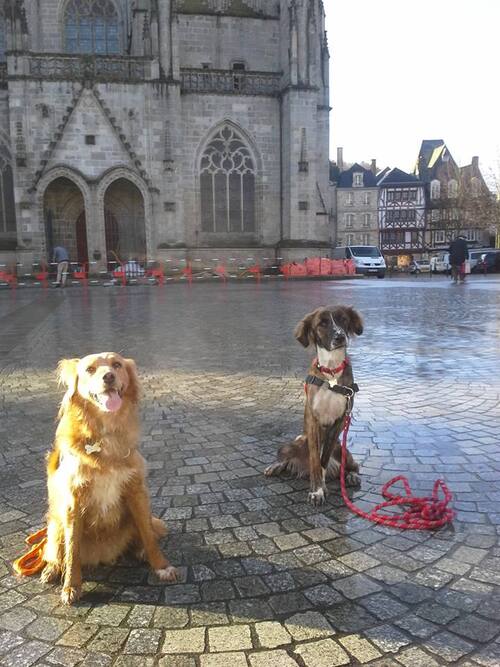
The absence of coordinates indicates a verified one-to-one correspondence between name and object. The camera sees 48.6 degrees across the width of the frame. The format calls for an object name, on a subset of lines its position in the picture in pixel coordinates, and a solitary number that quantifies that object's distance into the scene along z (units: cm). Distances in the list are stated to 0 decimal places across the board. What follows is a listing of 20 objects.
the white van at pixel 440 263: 4864
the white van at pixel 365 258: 3451
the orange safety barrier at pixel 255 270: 2955
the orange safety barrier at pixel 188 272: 2769
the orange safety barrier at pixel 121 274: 2639
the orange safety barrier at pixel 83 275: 2705
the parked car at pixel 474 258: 4309
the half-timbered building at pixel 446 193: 6194
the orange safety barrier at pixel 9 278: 2557
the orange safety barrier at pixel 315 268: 2973
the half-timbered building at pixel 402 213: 7456
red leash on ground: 322
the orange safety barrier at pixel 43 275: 2575
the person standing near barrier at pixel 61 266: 2511
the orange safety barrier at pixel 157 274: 2701
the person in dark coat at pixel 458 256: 2483
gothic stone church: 2762
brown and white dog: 348
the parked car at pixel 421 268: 5006
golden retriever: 251
